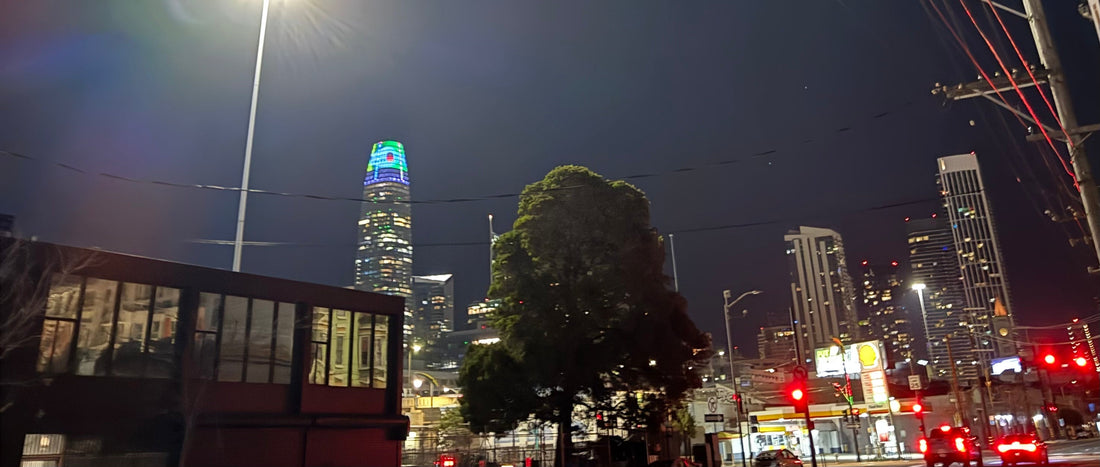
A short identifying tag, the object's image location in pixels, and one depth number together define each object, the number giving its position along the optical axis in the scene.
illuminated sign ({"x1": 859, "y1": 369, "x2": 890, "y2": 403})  52.31
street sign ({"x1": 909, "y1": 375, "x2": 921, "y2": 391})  50.00
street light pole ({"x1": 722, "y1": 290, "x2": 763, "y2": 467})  46.66
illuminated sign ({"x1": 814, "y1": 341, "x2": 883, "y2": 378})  55.94
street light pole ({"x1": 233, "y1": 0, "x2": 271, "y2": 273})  27.72
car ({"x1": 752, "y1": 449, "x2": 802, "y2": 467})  39.92
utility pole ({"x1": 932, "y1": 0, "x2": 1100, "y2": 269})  17.50
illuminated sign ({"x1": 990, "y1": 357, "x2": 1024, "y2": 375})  72.16
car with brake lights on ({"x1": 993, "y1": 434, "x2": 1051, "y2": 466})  32.03
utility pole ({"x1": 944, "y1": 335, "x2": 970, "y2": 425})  49.09
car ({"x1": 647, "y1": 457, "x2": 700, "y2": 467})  30.43
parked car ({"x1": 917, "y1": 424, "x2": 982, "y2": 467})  32.88
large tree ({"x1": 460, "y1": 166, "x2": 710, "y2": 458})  34.34
